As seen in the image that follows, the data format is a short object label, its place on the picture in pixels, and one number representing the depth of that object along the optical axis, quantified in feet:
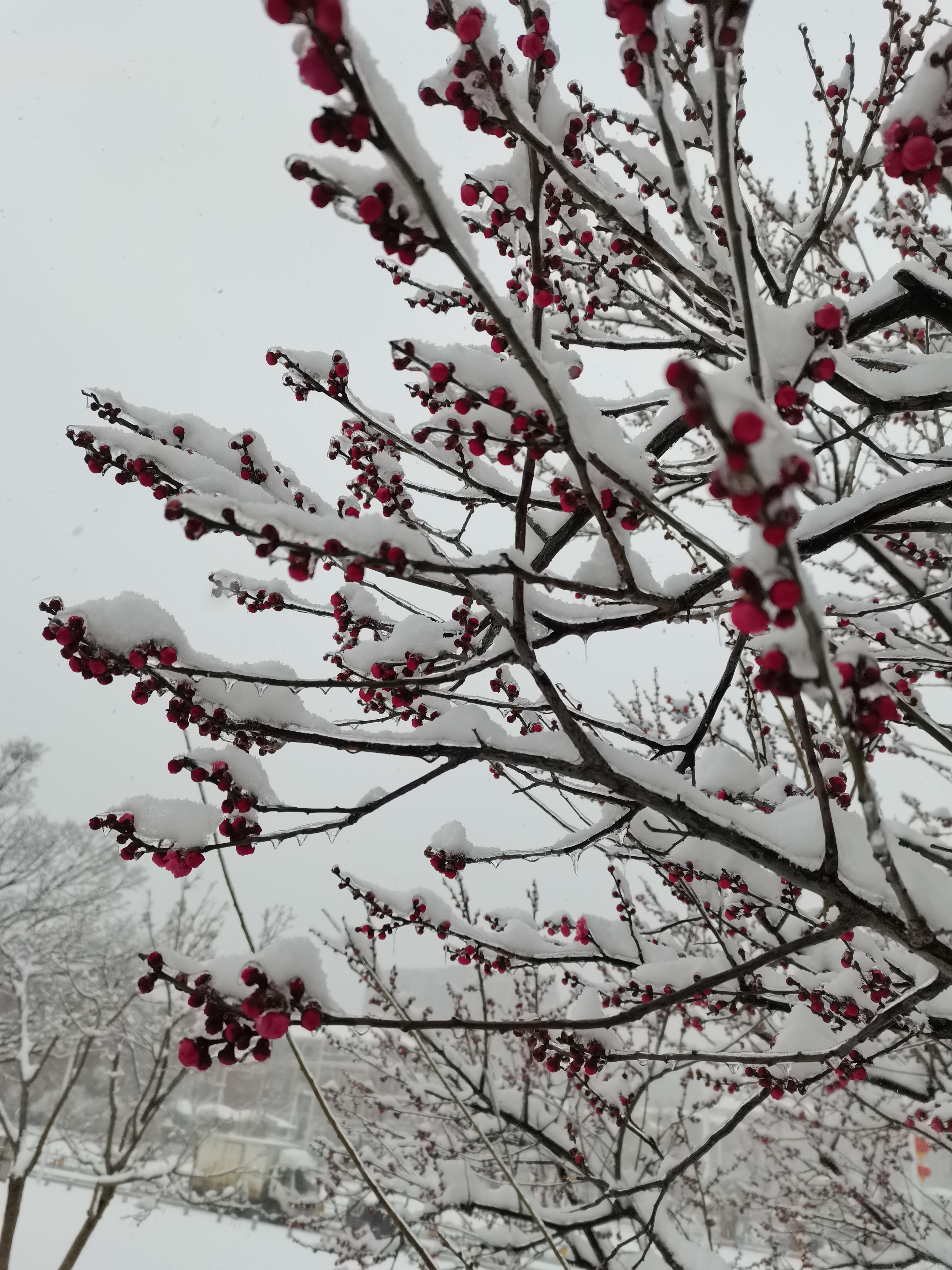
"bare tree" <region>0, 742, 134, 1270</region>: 39.81
